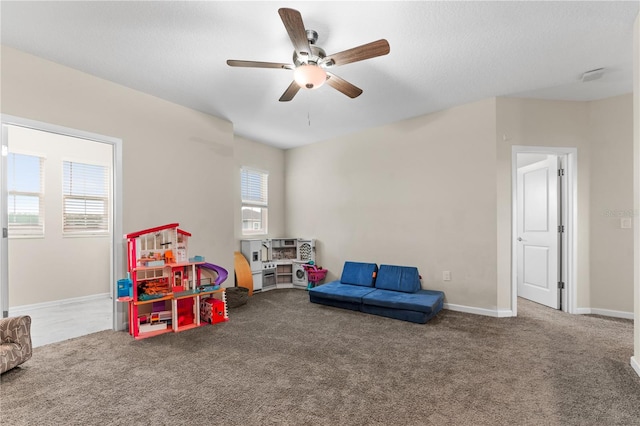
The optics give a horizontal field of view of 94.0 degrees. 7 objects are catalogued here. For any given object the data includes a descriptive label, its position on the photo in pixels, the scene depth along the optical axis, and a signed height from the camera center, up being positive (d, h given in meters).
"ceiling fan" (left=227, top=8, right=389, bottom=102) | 1.98 +1.19
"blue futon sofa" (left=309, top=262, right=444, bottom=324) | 3.57 -1.08
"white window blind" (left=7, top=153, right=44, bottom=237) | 4.10 +0.29
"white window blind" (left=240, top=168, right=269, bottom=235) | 5.57 +0.27
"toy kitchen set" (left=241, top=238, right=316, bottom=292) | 5.29 -0.86
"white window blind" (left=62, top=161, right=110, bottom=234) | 4.61 +0.28
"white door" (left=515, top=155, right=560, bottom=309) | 4.12 -0.27
